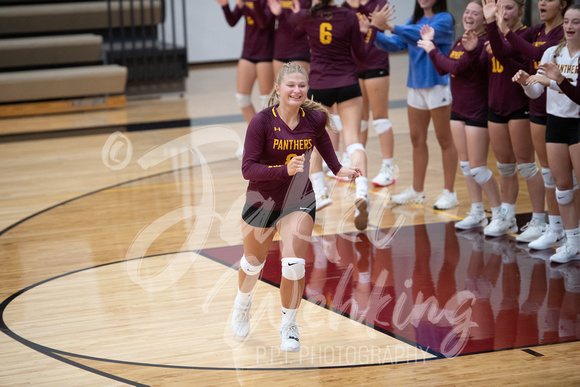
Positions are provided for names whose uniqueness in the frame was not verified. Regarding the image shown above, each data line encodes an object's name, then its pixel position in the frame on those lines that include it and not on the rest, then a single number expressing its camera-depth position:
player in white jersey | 8.76
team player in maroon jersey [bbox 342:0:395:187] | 13.19
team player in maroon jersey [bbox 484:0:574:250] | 9.29
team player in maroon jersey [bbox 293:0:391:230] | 11.28
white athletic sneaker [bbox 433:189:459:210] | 12.10
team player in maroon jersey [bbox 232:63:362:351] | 7.11
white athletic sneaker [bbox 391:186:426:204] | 12.55
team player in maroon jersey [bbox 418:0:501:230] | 10.33
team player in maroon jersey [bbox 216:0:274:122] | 14.47
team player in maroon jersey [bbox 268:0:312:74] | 13.83
